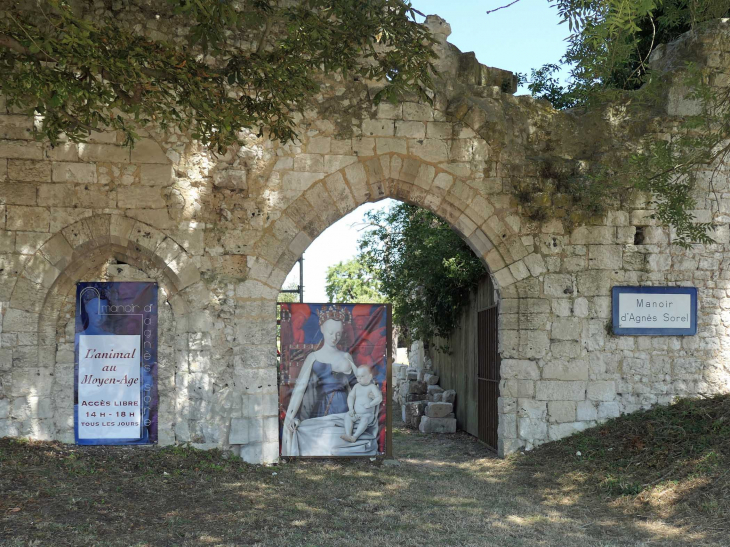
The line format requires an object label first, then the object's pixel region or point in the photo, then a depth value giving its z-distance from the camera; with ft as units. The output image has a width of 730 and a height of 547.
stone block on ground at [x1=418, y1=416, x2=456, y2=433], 32.37
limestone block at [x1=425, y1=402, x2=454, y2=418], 32.50
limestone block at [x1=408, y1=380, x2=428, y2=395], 37.86
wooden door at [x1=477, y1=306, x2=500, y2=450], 26.00
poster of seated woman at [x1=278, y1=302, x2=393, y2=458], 23.41
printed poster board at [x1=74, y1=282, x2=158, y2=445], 22.12
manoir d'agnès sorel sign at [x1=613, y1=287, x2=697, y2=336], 23.68
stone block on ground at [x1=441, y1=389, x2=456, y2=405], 33.63
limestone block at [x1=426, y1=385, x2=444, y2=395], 36.23
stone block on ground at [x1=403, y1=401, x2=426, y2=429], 34.04
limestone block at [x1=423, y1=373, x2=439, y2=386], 37.50
